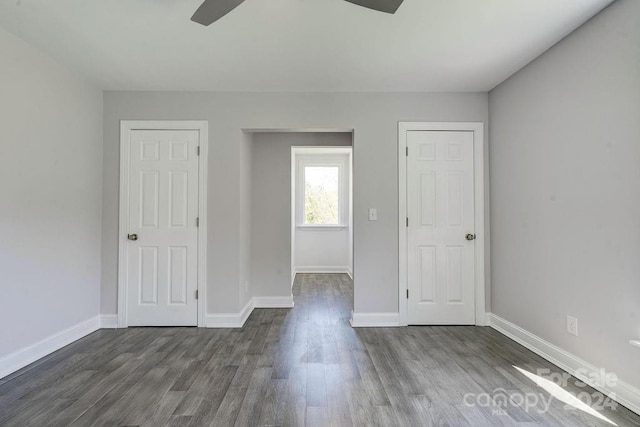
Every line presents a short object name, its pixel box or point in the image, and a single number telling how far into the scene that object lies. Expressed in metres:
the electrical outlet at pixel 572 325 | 2.30
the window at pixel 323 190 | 6.45
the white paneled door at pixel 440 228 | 3.39
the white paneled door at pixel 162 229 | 3.33
